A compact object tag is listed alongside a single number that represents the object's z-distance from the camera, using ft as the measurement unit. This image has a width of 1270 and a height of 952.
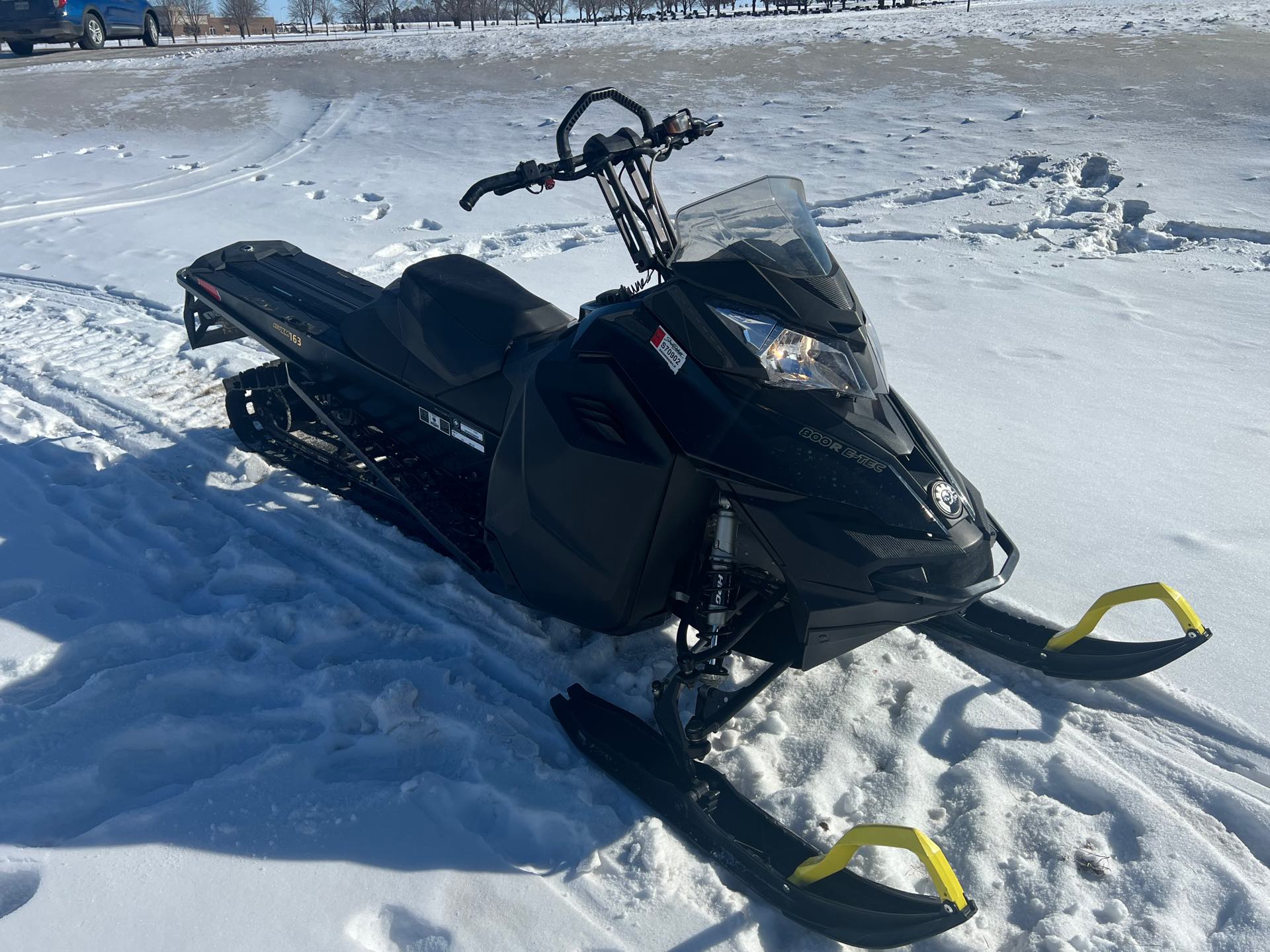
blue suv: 55.57
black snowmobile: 6.70
